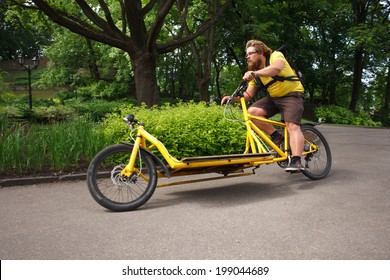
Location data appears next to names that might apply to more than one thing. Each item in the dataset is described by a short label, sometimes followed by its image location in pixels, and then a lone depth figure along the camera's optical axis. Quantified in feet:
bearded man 17.24
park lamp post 84.02
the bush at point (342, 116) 81.05
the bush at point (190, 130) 21.63
